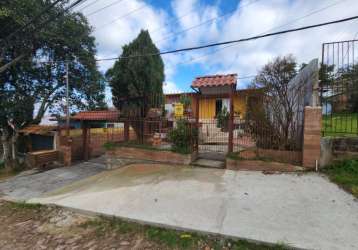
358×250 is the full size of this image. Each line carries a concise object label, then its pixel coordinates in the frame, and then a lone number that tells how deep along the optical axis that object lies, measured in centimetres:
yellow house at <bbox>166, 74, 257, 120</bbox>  630
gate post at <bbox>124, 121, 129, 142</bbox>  772
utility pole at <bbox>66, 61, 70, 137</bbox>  1026
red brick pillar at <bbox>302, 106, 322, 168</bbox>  513
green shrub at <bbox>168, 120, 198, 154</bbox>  662
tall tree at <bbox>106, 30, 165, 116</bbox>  838
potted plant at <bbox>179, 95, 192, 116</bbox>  707
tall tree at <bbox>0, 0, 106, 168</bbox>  1029
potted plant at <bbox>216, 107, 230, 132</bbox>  825
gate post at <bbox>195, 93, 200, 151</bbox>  655
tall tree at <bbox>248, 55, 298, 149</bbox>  571
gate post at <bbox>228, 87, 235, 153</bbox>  602
